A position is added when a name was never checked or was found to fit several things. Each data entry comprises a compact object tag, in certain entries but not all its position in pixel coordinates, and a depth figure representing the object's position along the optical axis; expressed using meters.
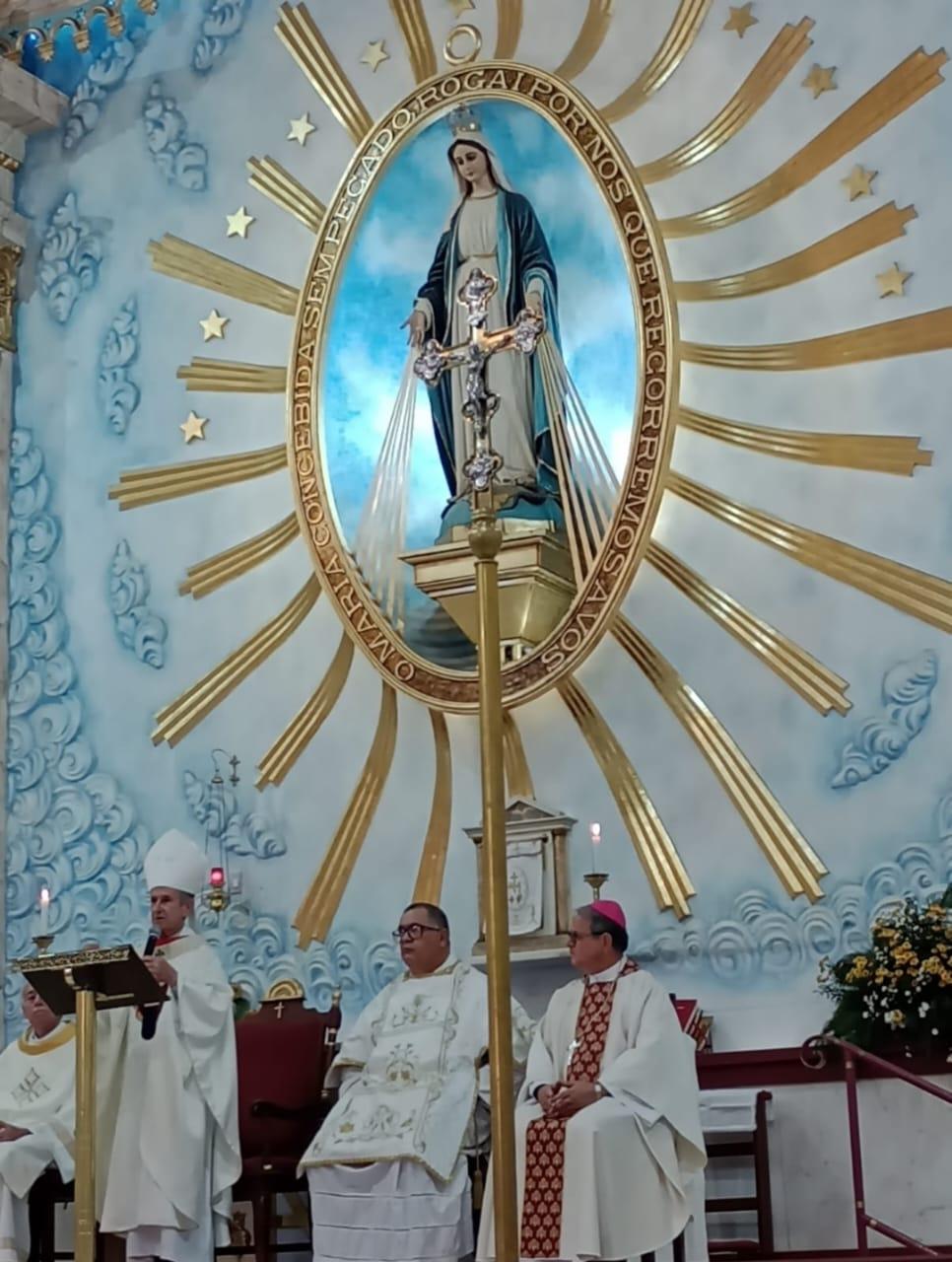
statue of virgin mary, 8.61
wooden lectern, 5.82
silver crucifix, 4.73
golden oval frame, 8.37
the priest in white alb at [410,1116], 6.95
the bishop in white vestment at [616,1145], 6.40
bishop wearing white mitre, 7.14
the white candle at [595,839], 8.16
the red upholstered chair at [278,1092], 7.55
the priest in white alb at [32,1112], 7.45
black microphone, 6.80
